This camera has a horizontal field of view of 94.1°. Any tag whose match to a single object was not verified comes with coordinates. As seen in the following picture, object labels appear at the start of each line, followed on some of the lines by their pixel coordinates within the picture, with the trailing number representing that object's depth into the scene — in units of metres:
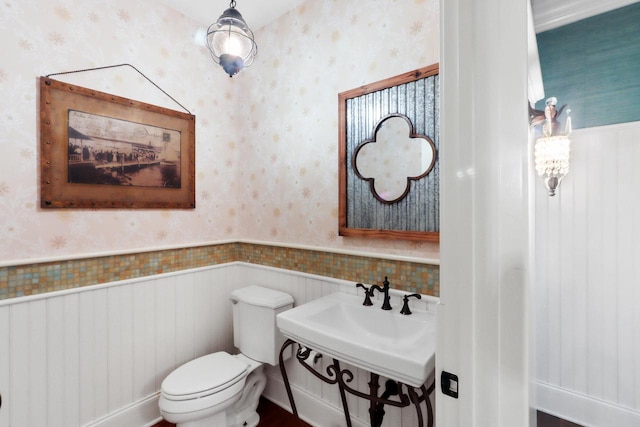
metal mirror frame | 1.39
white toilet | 1.48
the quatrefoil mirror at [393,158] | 1.44
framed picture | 1.51
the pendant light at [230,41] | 1.46
